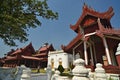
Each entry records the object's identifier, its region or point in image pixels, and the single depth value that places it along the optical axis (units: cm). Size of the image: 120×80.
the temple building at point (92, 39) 1257
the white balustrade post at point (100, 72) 490
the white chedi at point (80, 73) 264
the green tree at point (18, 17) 1068
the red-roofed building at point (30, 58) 3177
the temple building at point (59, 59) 2619
